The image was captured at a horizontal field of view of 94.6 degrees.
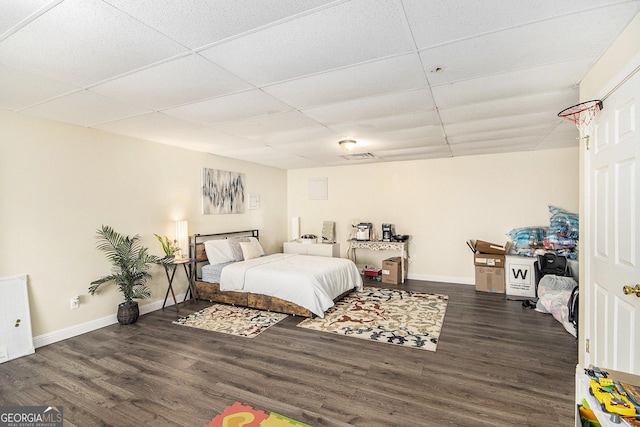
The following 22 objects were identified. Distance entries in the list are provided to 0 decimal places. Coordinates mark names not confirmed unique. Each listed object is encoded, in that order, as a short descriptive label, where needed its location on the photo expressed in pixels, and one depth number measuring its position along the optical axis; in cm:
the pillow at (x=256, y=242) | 583
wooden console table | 599
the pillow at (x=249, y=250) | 541
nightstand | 437
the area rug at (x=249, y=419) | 201
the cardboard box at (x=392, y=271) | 589
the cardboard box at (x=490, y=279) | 523
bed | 413
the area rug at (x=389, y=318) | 340
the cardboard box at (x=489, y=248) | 521
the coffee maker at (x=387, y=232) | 626
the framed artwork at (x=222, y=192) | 535
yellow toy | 108
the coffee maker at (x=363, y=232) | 648
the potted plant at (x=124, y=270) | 385
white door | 169
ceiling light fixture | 439
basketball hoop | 214
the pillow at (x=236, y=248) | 535
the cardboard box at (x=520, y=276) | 495
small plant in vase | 446
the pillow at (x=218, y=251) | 505
